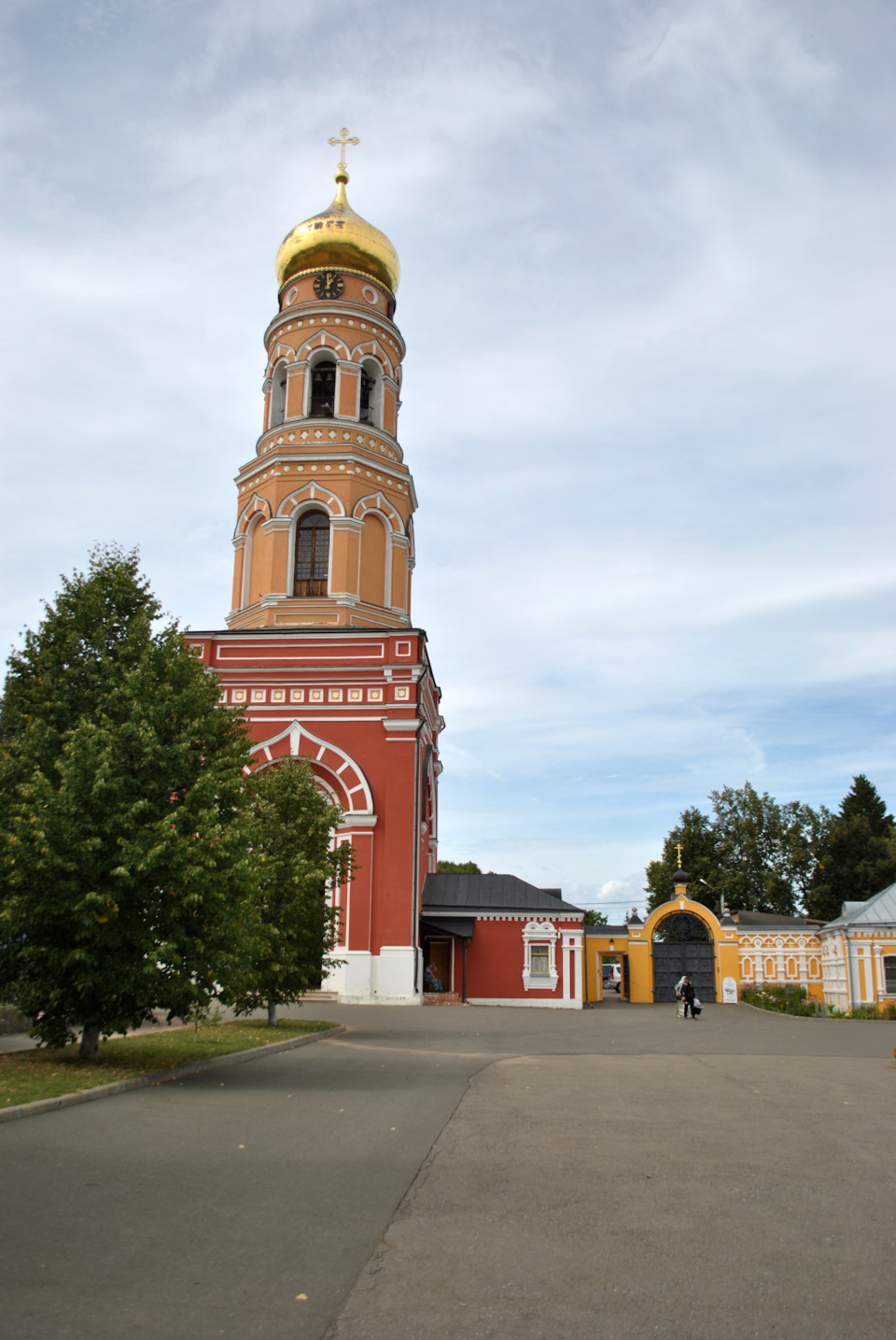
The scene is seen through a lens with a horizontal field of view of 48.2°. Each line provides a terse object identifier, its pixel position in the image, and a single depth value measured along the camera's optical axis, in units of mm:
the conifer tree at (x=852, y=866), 46844
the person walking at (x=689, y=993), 23344
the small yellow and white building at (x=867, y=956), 26844
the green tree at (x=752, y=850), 49969
